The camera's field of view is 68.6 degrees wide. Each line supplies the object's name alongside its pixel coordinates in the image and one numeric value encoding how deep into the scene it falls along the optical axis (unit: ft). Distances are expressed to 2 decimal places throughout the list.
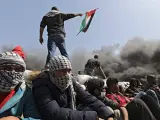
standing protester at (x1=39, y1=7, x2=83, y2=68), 7.74
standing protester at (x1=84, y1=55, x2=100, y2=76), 11.66
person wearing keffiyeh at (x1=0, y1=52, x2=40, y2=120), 3.30
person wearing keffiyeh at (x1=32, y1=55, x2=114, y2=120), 3.44
